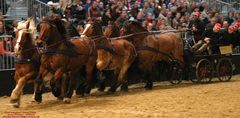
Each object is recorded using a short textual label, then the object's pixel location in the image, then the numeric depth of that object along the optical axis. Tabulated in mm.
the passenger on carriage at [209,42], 18438
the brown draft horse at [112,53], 15953
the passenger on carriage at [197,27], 18859
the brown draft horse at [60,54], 13836
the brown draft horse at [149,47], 17375
